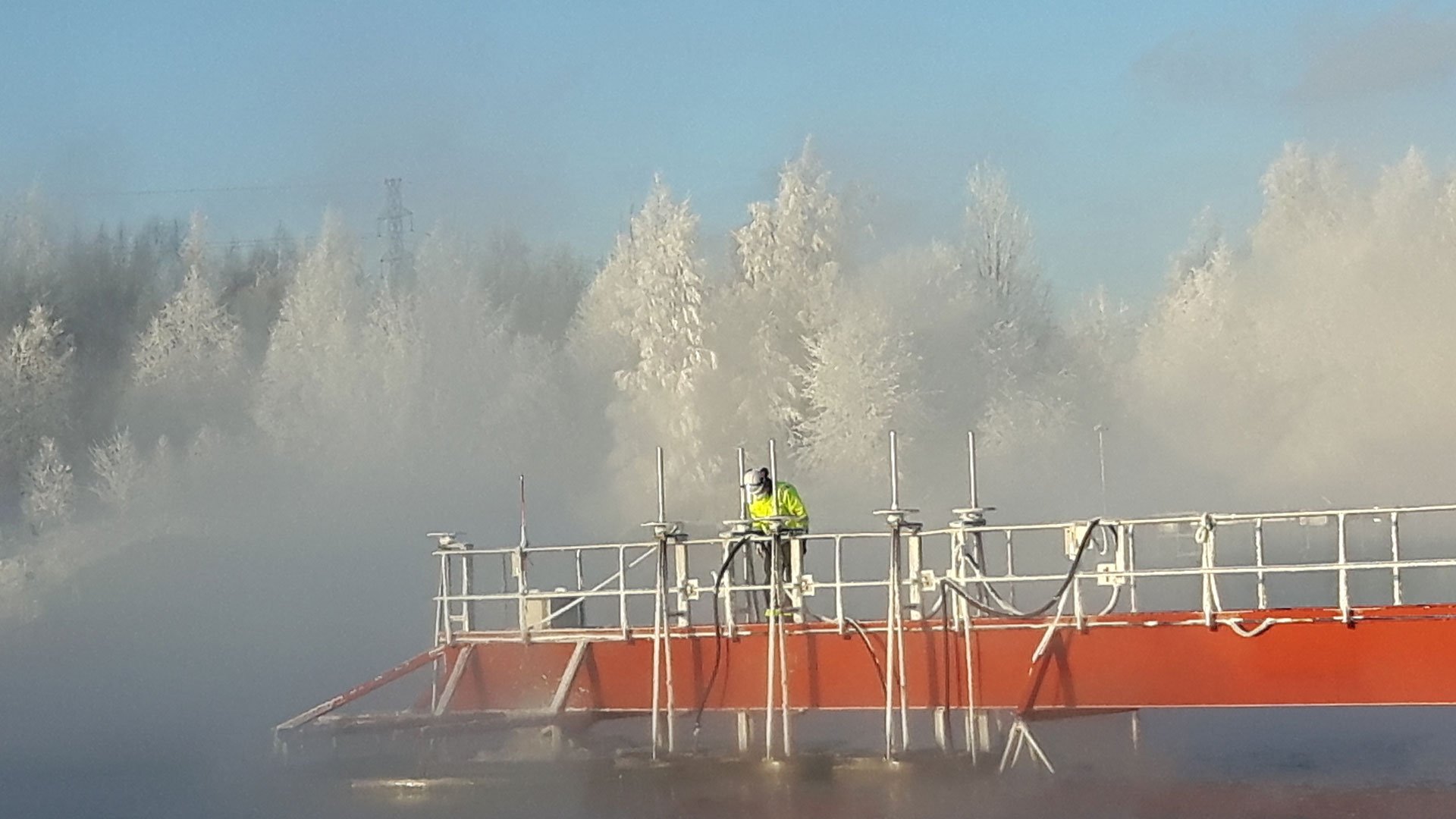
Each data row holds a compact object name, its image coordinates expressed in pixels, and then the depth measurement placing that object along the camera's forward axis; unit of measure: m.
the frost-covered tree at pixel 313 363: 84.44
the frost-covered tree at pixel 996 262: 74.50
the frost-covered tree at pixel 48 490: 85.38
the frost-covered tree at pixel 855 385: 68.88
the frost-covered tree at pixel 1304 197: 75.56
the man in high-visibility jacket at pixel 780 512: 25.70
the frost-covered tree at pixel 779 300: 69.75
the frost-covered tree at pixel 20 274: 88.25
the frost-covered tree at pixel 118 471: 85.69
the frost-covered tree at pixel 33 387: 85.31
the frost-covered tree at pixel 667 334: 70.38
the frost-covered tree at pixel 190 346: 86.69
